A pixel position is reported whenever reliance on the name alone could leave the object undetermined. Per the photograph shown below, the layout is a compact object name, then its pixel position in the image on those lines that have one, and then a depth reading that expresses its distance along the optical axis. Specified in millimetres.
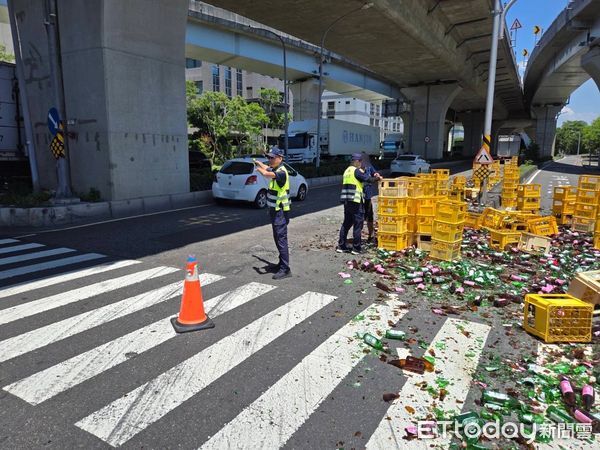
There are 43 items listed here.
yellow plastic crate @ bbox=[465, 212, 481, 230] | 10227
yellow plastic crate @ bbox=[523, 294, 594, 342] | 4418
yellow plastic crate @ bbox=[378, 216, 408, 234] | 8148
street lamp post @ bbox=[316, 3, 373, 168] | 16838
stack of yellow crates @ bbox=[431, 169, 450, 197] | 12584
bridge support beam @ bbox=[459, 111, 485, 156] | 66956
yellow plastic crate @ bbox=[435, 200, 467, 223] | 7195
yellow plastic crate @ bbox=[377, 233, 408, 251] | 8250
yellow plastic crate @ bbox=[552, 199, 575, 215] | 11086
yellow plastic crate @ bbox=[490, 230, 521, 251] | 8312
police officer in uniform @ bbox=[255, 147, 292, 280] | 6551
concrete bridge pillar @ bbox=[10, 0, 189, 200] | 12281
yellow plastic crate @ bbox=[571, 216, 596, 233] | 10029
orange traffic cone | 4598
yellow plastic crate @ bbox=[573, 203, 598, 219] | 10047
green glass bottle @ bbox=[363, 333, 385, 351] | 4284
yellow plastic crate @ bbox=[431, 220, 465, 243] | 7309
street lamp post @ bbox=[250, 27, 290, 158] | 27303
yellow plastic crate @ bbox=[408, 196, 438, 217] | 8289
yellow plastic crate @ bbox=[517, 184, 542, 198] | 11477
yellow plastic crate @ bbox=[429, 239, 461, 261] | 7391
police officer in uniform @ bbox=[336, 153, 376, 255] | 8078
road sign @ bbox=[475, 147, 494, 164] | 13820
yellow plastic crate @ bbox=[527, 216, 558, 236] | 8805
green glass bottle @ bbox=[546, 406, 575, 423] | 3145
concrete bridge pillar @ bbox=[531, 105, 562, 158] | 60312
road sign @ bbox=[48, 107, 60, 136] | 12156
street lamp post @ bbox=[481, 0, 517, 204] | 14719
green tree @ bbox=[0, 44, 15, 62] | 31972
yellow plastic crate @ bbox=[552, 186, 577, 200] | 11039
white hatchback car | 13570
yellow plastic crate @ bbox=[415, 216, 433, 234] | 8203
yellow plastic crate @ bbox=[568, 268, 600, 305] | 4727
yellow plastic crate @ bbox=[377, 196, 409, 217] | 8070
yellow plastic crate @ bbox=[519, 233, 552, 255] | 8094
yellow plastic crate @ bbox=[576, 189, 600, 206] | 10047
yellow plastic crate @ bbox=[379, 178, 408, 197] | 8078
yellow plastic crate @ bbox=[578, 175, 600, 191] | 10234
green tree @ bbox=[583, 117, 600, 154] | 101088
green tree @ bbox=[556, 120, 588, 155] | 139000
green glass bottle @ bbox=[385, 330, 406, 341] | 4496
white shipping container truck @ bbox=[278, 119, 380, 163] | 31891
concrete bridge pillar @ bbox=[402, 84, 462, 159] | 38688
